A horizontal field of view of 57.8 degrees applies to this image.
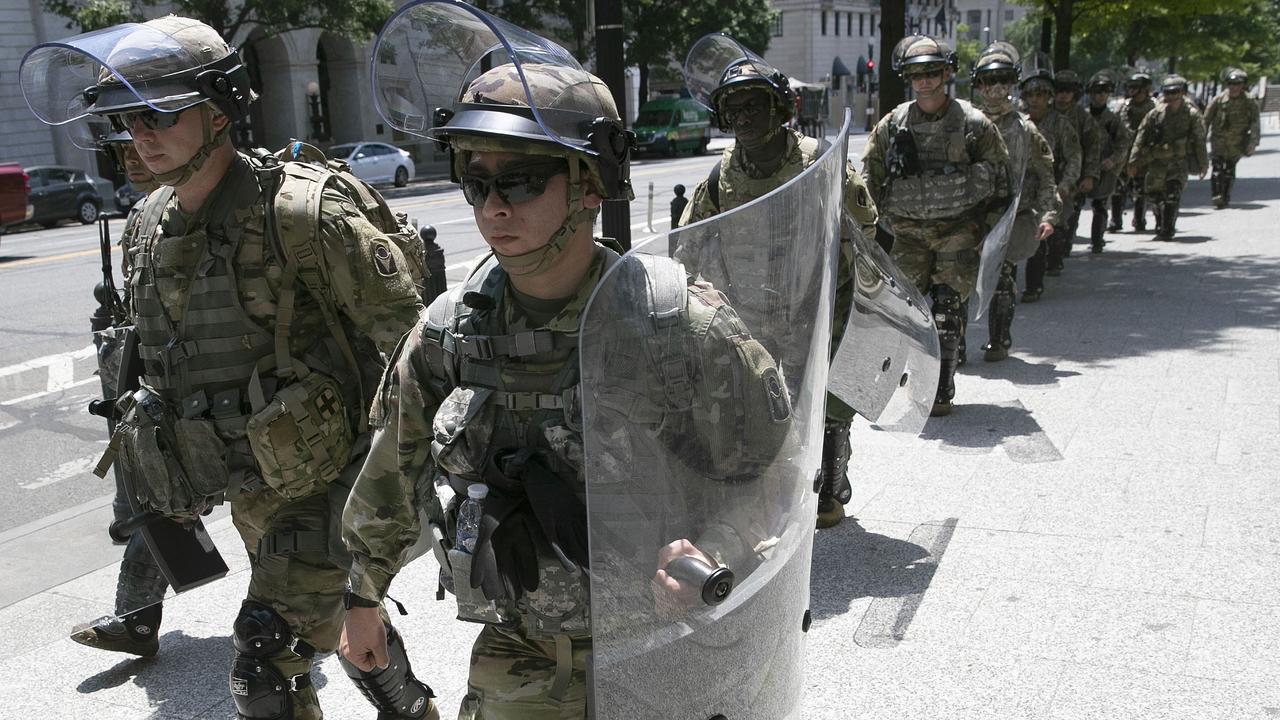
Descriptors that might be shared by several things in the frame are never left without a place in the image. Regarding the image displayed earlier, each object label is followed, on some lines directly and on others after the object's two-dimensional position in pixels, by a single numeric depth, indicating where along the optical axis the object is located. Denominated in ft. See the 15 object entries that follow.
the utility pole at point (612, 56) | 19.98
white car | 98.63
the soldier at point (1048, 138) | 33.12
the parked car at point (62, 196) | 74.23
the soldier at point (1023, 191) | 25.18
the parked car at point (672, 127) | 123.65
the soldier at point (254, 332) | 10.23
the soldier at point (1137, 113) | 47.19
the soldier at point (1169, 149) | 43.98
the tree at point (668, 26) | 145.28
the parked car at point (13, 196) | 63.52
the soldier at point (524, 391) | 6.07
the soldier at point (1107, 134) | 40.63
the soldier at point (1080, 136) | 35.70
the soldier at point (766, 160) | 15.23
